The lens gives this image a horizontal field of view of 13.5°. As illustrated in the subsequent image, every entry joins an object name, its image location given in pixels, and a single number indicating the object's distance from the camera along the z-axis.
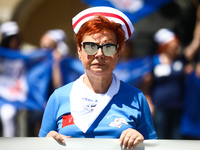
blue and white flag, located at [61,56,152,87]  12.27
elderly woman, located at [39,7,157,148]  4.85
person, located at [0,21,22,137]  11.77
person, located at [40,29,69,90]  12.07
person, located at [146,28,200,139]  11.11
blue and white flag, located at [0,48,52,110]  12.12
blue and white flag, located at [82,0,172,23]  13.13
